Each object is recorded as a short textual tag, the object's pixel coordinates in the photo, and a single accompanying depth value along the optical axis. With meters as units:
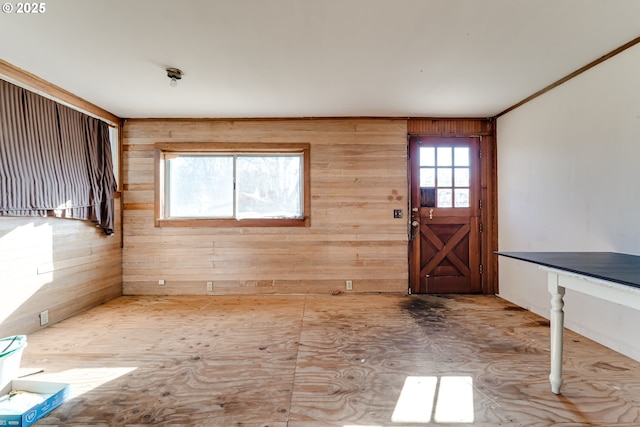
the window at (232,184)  4.06
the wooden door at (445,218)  4.05
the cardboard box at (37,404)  1.50
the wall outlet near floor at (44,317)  2.86
